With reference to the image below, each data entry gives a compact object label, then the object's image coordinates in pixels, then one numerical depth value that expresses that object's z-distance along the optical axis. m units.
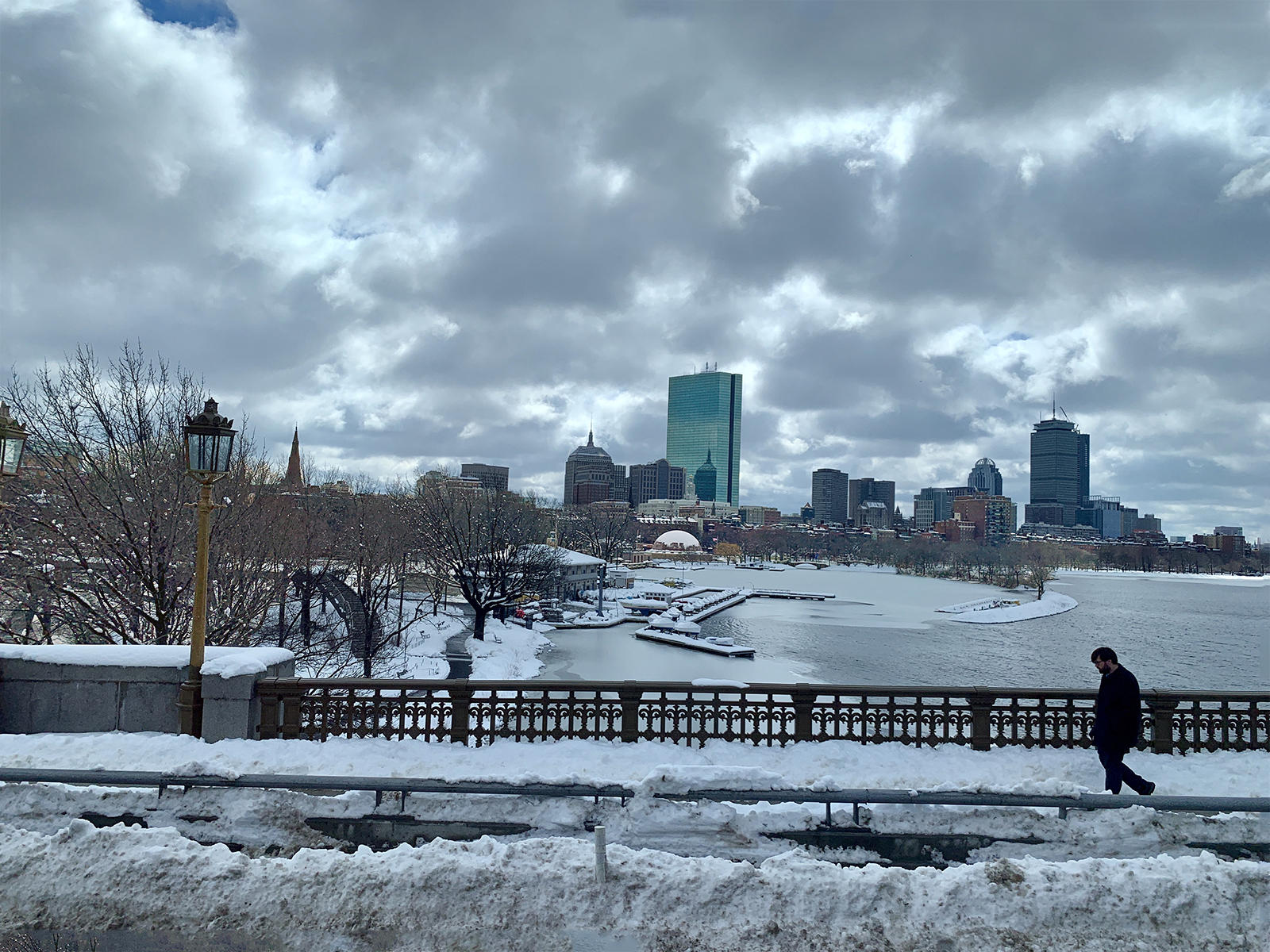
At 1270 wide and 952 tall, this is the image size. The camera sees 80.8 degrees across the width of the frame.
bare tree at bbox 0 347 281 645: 15.30
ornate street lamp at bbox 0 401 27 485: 7.95
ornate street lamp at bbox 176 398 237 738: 7.91
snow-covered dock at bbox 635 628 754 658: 43.34
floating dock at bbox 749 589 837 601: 88.94
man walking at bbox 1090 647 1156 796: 6.91
